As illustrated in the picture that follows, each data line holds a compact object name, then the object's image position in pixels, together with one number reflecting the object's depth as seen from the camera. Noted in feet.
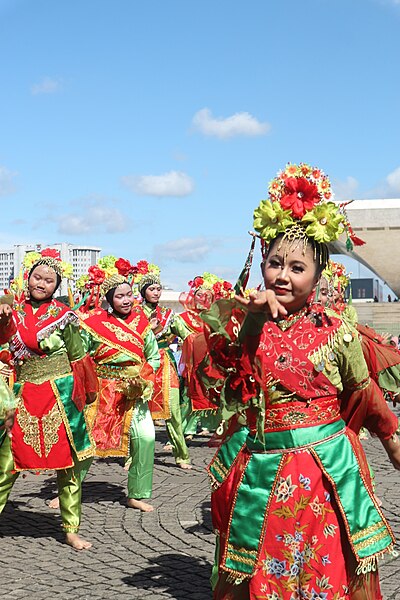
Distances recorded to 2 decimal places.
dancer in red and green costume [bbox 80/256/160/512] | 25.11
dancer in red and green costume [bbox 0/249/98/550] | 21.17
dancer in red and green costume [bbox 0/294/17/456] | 12.85
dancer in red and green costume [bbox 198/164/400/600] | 11.05
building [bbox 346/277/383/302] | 320.09
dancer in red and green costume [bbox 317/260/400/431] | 12.25
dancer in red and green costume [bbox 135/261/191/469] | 33.19
